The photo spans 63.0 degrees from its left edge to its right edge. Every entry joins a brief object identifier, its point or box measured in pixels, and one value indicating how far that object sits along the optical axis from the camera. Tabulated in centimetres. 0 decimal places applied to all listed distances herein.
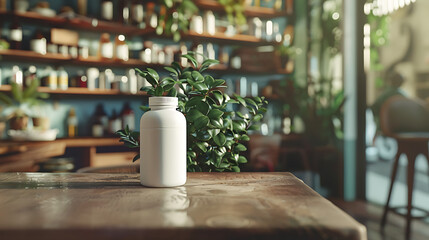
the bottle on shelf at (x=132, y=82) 376
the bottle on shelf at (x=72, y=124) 365
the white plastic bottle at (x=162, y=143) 78
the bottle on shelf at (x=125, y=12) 372
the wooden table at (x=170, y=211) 51
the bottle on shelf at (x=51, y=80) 342
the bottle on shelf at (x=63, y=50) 350
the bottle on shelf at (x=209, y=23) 404
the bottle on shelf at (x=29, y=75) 337
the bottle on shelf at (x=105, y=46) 367
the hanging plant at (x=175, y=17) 333
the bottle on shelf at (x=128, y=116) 379
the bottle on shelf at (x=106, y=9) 371
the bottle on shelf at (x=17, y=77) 336
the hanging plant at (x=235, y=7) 381
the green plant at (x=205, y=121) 99
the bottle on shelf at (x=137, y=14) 373
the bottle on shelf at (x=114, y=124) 372
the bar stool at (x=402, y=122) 270
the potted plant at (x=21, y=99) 307
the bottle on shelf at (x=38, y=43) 337
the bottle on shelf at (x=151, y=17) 375
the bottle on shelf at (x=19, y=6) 332
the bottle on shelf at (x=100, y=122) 370
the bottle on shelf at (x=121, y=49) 370
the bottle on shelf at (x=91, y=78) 360
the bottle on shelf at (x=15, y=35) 335
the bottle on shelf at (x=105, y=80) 365
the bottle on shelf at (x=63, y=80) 347
